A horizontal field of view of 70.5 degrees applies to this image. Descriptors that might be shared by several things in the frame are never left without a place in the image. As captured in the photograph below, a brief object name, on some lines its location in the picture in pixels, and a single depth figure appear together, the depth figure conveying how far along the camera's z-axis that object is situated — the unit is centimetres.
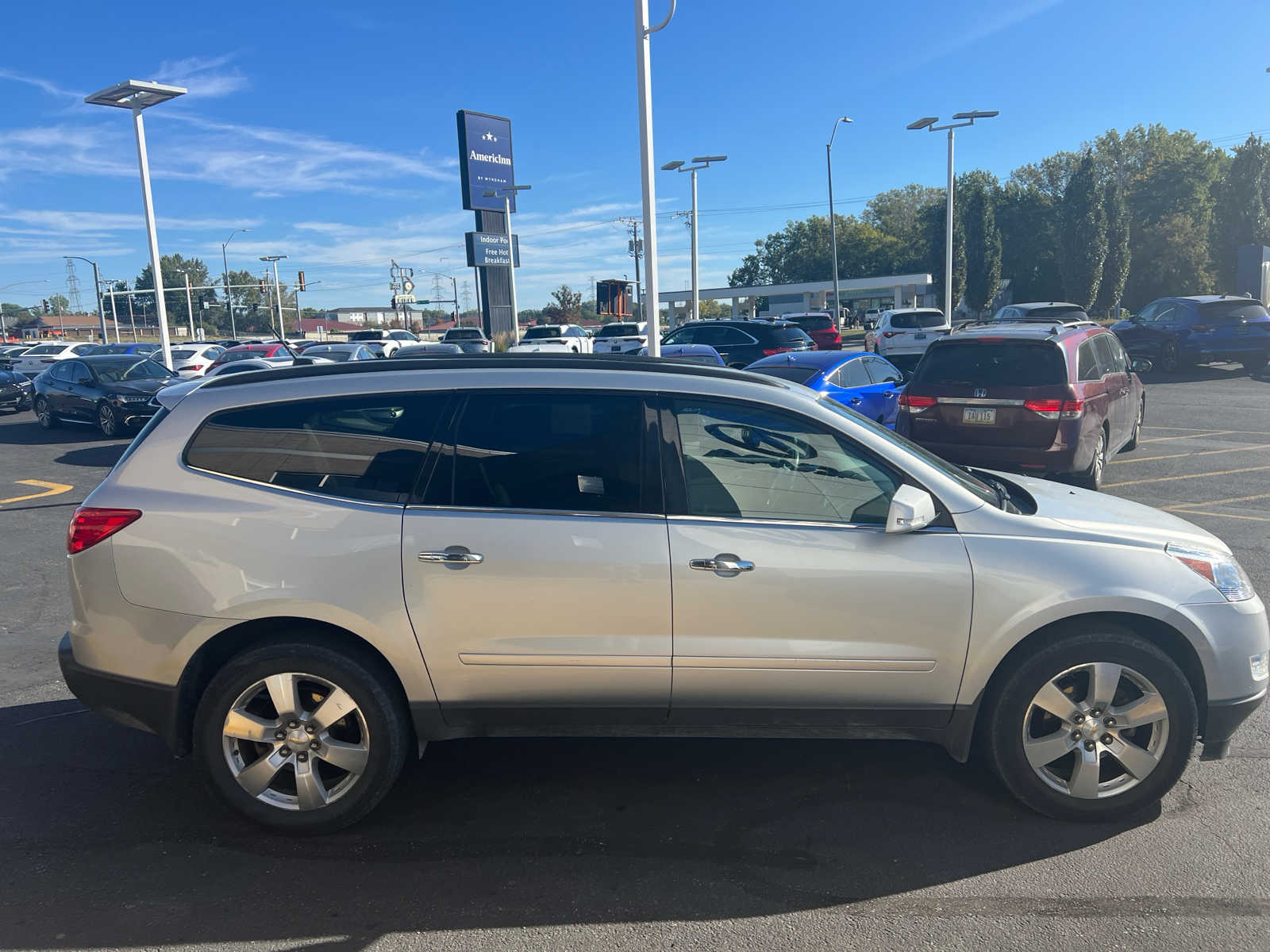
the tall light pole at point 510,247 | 3901
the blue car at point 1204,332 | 2159
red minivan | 856
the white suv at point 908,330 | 2567
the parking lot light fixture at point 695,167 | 3136
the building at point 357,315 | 14812
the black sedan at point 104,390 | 1672
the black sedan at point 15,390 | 2277
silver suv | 337
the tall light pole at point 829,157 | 3988
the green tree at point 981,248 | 6181
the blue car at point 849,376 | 1127
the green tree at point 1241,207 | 6631
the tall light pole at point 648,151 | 1201
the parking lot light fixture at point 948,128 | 2791
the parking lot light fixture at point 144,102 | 1877
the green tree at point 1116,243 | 5338
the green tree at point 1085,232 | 5253
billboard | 4559
